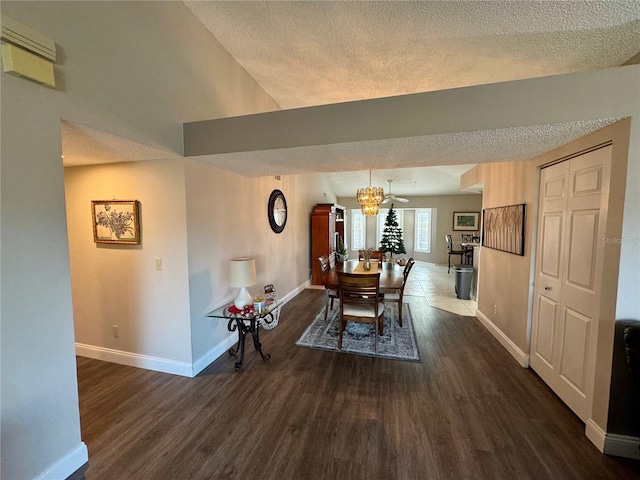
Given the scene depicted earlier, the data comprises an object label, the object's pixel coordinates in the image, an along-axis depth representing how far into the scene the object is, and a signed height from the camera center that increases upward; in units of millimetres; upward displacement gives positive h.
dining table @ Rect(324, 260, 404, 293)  3443 -804
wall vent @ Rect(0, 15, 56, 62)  1268 +970
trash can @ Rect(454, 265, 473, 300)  5047 -1119
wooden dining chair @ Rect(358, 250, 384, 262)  5277 -699
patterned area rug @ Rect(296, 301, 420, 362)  3020 -1510
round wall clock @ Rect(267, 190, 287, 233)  4238 +223
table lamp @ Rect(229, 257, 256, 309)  2650 -554
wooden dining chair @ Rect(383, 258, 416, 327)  3670 -1115
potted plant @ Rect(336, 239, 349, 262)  5270 -668
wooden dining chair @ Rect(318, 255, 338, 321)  3945 -775
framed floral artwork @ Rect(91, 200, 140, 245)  2561 +25
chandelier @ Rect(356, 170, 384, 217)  5277 +531
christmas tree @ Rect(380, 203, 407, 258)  8180 -445
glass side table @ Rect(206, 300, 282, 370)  2670 -988
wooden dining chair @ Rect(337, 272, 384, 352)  2936 -924
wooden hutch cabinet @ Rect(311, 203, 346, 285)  6289 -283
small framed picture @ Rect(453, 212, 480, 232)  8664 +92
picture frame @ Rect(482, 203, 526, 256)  2805 -57
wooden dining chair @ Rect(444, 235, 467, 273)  7907 -894
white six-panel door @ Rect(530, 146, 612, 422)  1848 -420
